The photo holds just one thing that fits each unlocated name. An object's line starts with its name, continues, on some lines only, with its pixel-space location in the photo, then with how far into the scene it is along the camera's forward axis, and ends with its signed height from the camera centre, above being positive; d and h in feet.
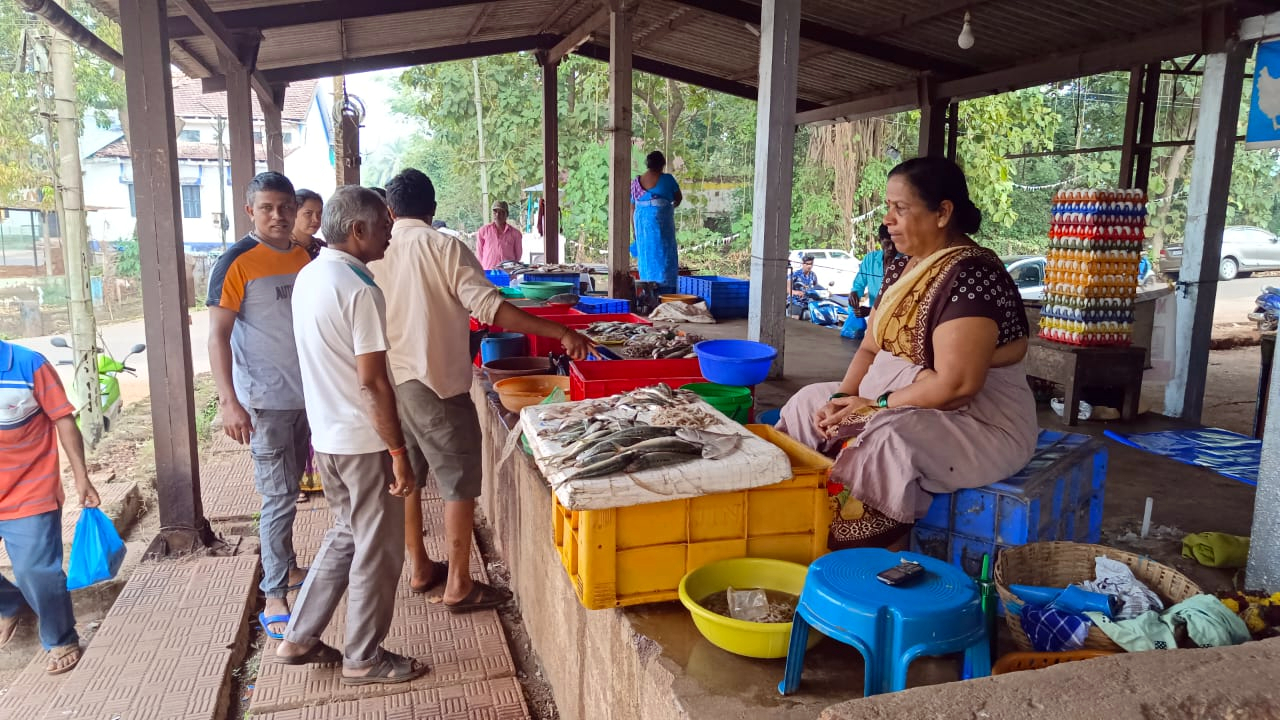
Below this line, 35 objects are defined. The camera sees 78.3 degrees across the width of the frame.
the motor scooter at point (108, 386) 30.01 -5.51
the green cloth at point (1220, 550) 9.57 -3.53
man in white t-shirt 9.30 -2.32
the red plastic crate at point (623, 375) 11.17 -1.83
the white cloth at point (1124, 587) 6.82 -2.92
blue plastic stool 5.34 -2.48
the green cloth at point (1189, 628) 6.12 -2.87
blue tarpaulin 14.35 -3.74
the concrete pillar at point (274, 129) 32.15 +5.00
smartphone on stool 5.66 -2.29
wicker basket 7.24 -2.92
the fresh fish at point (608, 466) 6.84 -1.87
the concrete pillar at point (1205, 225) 19.16 +0.92
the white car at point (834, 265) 58.44 -0.70
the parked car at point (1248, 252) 70.79 +0.98
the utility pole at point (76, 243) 25.25 -0.01
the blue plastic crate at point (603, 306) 20.79 -1.42
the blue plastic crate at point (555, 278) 28.95 -0.99
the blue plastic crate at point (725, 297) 32.22 -1.75
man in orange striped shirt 12.20 -3.83
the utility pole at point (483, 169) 73.92 +7.77
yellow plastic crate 6.98 -2.60
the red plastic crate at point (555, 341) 17.03 -1.94
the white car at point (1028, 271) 51.49 -0.80
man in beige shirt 11.15 -1.18
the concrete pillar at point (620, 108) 29.58 +5.41
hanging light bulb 24.13 +6.72
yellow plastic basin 6.28 -2.98
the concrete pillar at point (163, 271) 13.62 -0.48
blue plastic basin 11.37 -1.63
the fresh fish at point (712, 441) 7.27 -1.77
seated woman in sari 8.22 -1.40
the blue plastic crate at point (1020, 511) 8.07 -2.66
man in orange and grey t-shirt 12.12 -1.91
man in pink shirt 38.19 +0.39
